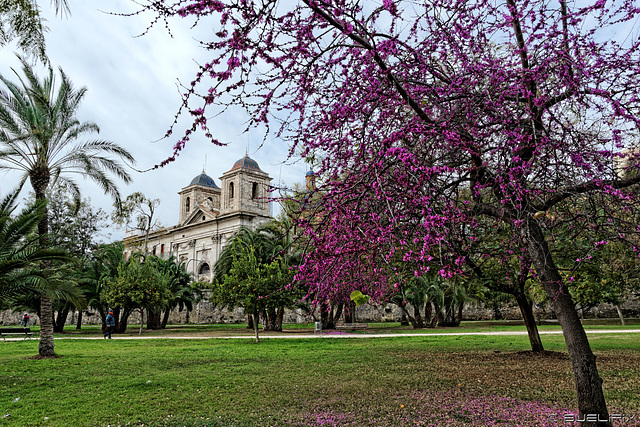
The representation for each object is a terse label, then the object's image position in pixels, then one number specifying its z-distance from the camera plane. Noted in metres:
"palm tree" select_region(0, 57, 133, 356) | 14.40
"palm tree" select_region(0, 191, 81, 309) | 10.23
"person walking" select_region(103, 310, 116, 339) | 22.29
